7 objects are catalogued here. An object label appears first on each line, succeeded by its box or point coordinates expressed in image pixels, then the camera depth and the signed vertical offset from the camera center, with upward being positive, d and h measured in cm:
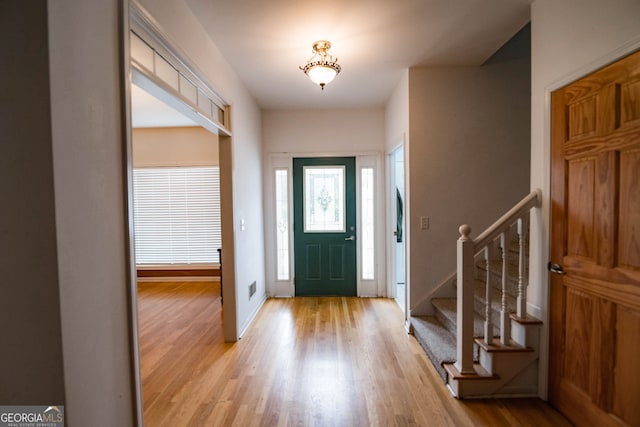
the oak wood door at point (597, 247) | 144 -26
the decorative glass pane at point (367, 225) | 435 -31
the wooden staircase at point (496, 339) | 202 -98
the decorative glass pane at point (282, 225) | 441 -30
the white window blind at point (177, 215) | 525 -15
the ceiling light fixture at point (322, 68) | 246 +119
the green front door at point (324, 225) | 436 -31
